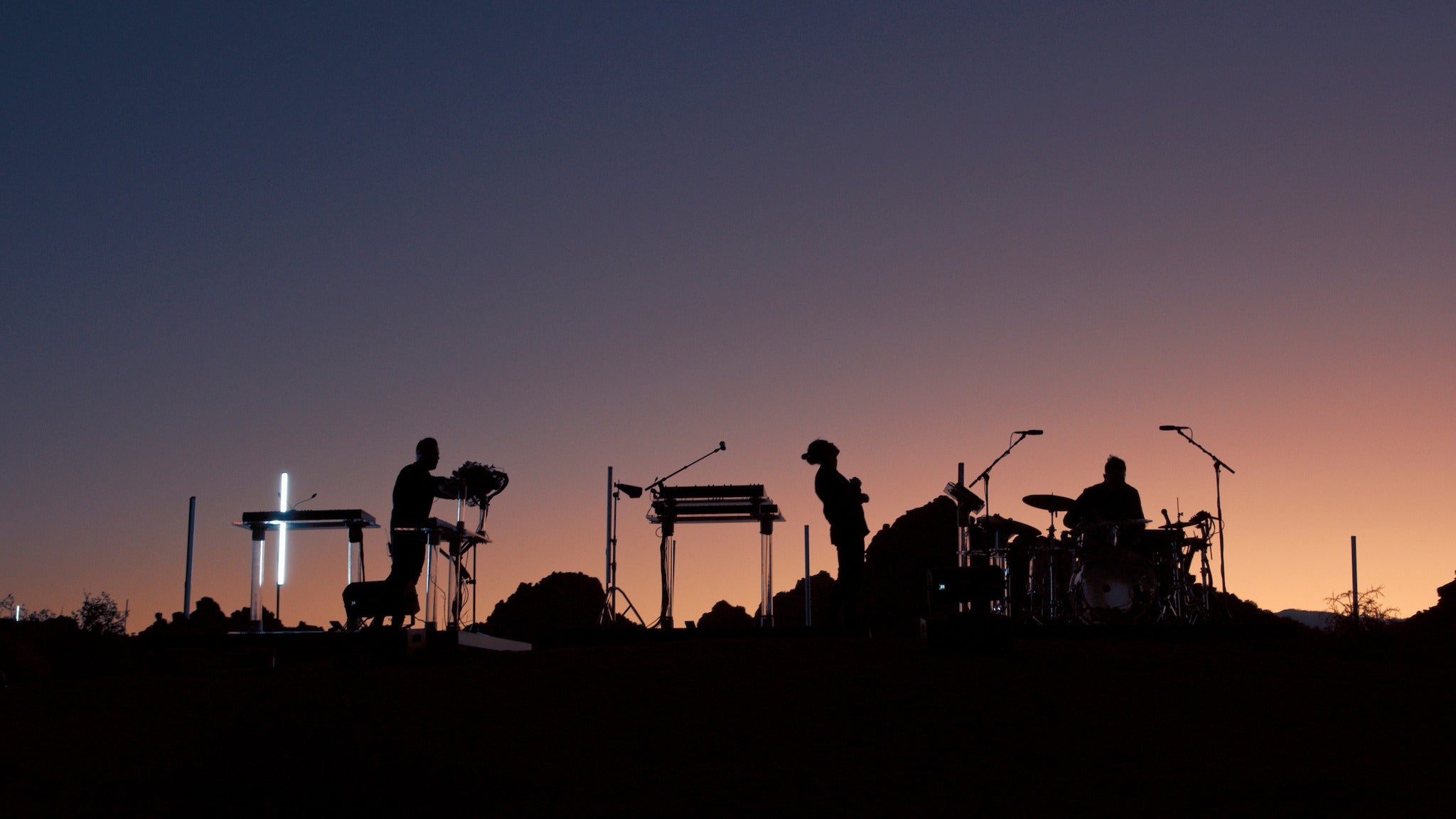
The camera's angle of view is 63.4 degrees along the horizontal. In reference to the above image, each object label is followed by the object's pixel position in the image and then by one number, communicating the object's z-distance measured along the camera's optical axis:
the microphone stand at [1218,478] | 12.71
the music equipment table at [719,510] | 14.65
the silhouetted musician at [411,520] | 9.10
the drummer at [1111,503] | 12.68
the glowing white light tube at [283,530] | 14.80
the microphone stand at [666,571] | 14.68
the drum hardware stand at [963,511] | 13.24
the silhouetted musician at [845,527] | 11.66
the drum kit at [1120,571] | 12.39
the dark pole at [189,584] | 14.01
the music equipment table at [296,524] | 14.60
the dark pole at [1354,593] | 14.57
